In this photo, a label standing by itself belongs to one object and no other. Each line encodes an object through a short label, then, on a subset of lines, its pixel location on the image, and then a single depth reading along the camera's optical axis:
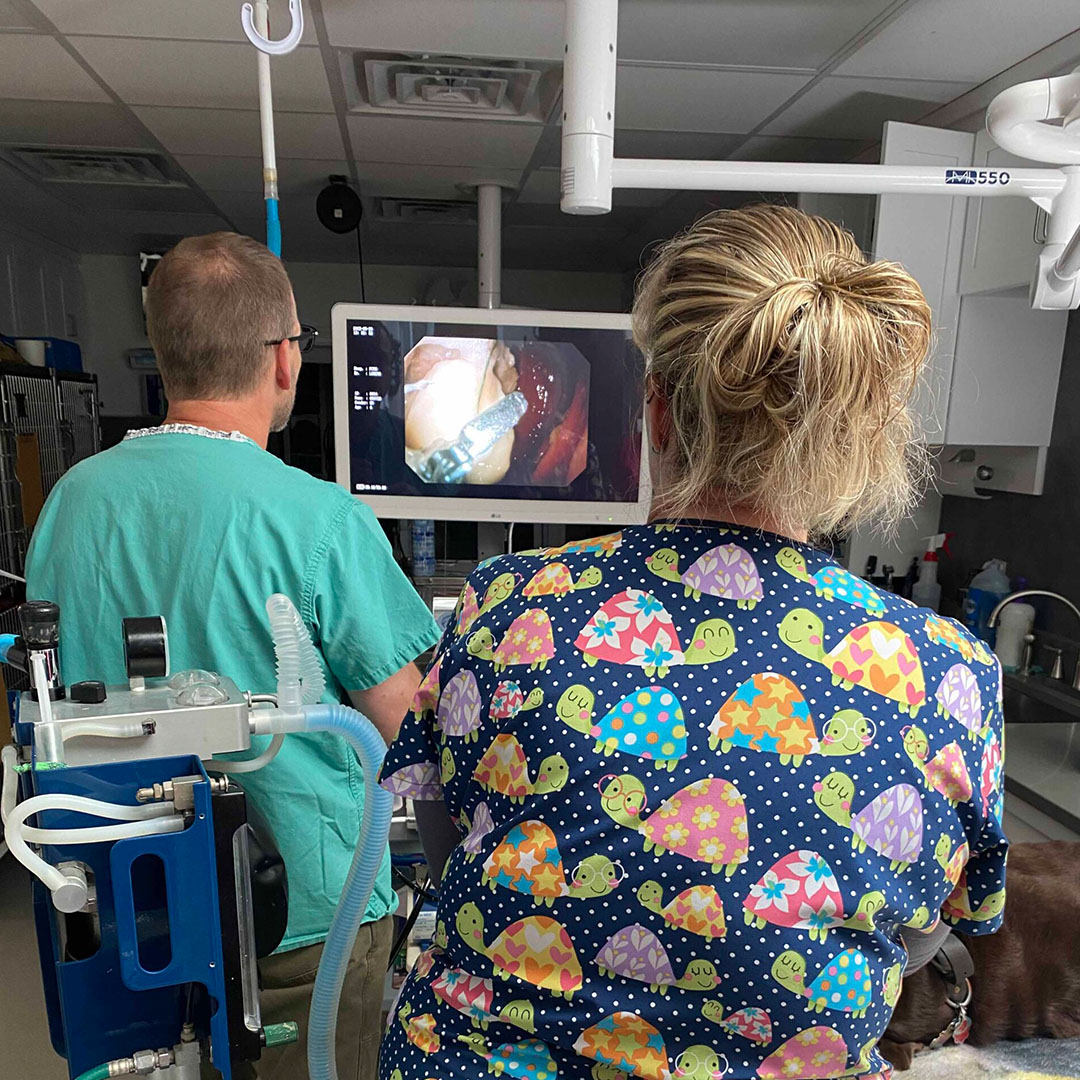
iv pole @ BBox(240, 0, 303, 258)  1.12
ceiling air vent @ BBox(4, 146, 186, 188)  2.73
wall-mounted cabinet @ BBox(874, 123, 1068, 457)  1.99
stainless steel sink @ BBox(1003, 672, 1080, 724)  1.89
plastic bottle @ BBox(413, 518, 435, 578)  2.04
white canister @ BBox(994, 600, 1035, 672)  2.08
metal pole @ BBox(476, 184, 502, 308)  2.95
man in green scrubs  0.96
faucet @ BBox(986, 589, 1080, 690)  1.90
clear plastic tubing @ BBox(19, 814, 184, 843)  0.51
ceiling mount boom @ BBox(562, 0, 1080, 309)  0.92
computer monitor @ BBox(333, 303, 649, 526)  1.65
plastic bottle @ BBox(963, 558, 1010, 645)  2.21
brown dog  1.38
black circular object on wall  2.98
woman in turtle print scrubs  0.58
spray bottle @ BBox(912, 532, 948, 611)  2.51
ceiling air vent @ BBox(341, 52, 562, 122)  1.93
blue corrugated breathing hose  0.83
